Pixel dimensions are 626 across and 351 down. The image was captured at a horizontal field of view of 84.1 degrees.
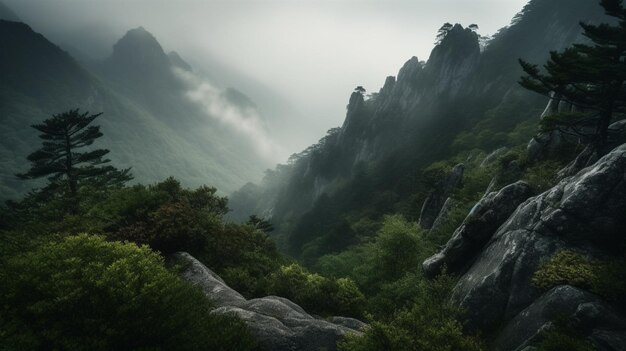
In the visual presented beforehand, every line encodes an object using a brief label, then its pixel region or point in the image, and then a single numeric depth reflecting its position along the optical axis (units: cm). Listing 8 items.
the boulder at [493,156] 4826
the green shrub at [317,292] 1644
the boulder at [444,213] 3600
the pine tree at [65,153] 3262
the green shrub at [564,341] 891
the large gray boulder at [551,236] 1293
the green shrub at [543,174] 1805
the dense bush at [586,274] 1073
